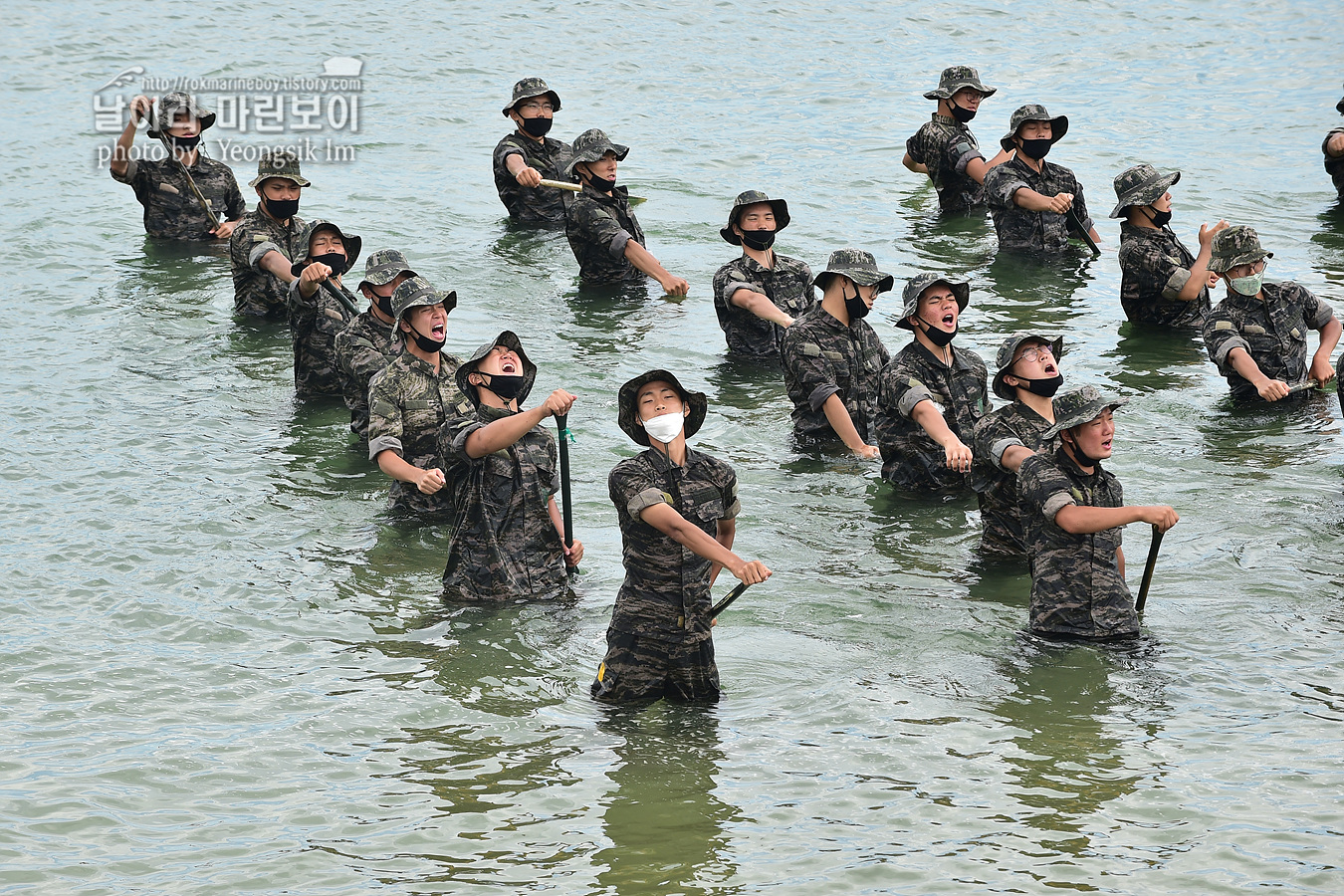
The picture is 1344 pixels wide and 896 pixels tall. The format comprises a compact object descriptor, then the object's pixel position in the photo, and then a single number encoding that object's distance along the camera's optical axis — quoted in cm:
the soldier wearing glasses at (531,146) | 1830
